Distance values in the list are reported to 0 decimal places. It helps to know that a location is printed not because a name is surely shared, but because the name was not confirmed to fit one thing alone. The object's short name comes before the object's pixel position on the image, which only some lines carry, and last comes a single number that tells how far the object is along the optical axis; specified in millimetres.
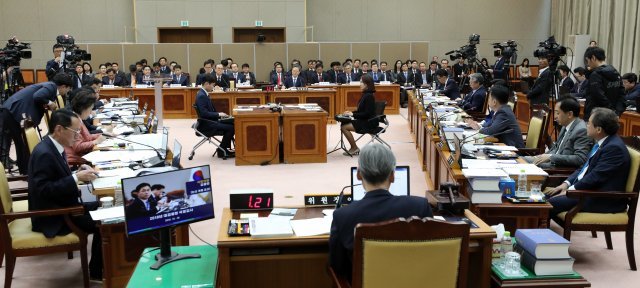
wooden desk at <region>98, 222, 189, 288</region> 3449
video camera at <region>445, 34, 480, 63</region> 10180
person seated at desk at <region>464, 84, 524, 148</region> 5527
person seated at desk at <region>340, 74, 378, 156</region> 8164
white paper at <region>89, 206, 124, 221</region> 3278
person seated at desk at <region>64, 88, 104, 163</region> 5223
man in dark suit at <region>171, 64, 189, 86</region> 13180
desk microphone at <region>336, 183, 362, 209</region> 3043
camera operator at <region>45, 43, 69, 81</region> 8967
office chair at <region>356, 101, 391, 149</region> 8273
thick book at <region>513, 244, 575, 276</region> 2682
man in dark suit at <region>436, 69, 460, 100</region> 9773
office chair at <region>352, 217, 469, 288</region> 2189
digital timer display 3113
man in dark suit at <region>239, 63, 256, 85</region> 13305
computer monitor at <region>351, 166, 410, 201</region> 3004
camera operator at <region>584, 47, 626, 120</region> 7074
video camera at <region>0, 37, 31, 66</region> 7953
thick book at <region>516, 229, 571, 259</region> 2670
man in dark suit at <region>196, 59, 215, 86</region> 12711
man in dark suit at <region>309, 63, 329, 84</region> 13562
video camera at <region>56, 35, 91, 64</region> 8922
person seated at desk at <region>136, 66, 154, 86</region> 12875
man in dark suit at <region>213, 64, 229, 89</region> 12156
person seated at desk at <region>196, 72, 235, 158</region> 8070
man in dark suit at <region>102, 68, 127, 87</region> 12688
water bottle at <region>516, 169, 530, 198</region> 3778
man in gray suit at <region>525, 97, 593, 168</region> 4574
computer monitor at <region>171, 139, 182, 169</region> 3523
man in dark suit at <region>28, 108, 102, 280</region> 3547
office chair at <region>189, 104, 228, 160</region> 8086
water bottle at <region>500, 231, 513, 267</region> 2834
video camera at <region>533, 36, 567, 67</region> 7859
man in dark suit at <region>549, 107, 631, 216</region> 3922
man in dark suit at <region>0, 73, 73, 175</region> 6500
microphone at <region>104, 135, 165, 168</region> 4258
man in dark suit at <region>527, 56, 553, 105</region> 8602
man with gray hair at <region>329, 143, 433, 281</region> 2346
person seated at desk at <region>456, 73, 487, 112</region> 8141
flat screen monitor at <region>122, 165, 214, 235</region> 2703
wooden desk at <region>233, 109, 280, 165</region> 7645
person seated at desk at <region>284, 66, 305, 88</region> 12203
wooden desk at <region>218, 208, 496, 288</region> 2691
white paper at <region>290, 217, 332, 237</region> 2775
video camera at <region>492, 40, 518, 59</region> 9828
